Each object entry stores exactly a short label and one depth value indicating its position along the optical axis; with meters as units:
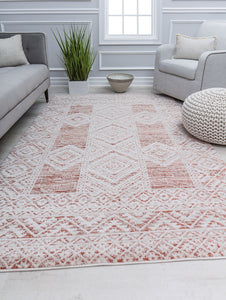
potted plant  3.04
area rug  1.06
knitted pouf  1.81
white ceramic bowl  3.14
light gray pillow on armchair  2.83
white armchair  2.41
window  3.38
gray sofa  1.78
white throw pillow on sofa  2.53
